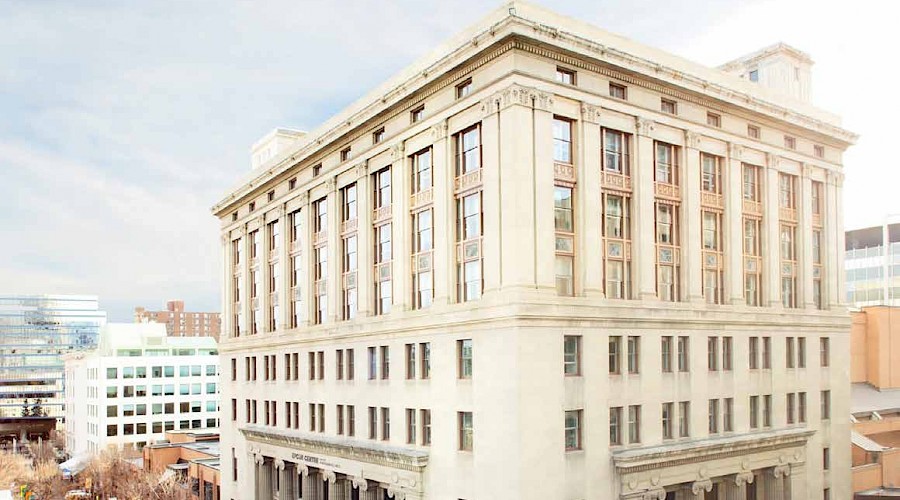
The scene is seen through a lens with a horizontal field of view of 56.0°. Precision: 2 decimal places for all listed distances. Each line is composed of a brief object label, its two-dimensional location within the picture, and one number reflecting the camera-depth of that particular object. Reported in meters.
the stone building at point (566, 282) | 40.22
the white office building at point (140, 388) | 134.62
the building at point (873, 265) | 108.00
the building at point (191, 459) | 81.06
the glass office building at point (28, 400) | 183.62
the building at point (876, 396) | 61.41
